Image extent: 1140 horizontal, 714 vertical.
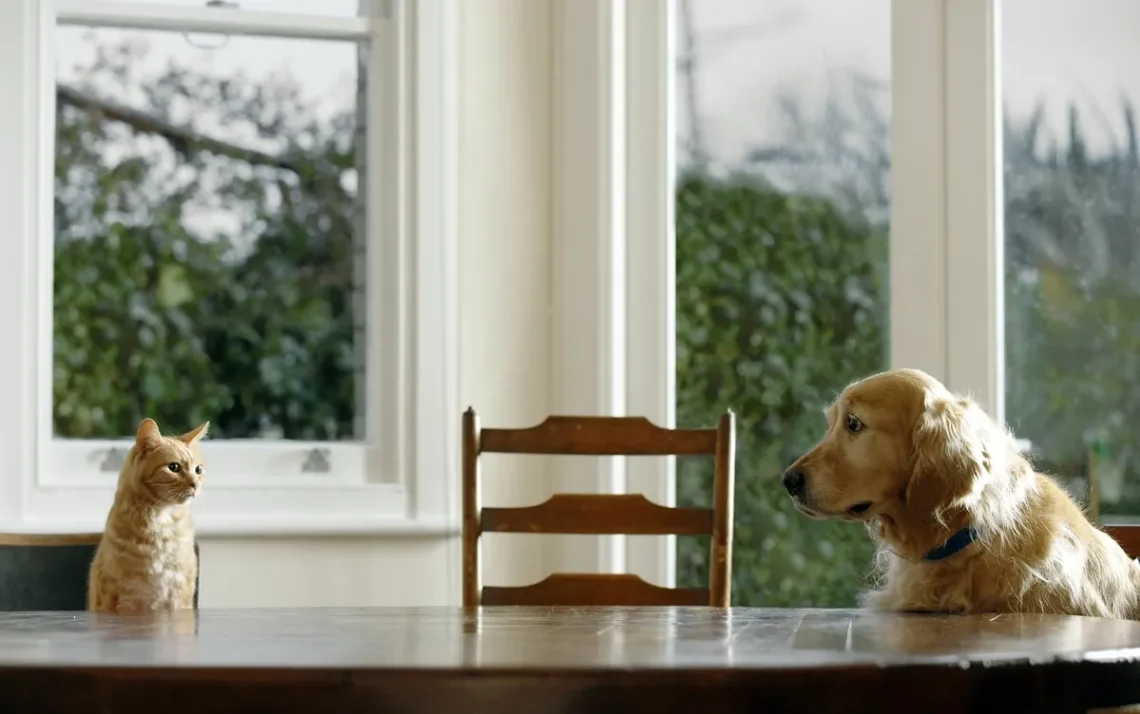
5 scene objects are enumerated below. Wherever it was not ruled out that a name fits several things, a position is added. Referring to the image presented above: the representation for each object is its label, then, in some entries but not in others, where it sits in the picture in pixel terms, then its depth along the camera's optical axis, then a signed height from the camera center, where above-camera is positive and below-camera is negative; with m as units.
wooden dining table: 3.29 -0.14
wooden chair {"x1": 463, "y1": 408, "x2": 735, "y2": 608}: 5.06 -0.18
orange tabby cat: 4.61 -0.16
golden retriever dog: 4.48 -0.12
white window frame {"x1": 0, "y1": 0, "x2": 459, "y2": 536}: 5.55 +0.21
